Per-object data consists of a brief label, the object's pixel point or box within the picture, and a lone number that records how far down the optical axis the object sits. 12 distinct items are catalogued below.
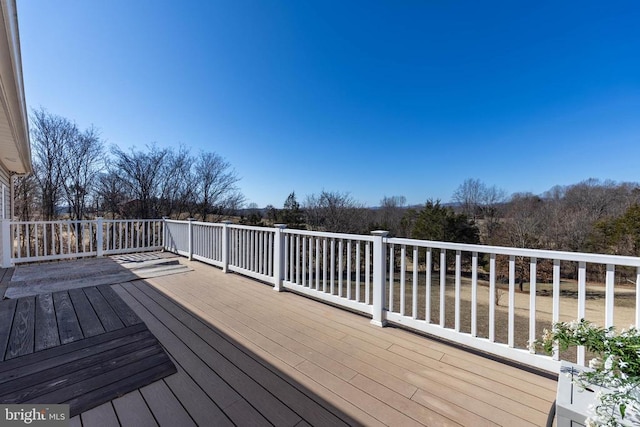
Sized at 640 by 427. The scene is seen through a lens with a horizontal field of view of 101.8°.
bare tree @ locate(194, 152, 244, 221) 14.10
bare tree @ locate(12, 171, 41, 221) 10.30
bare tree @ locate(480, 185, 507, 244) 19.42
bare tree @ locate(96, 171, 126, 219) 11.55
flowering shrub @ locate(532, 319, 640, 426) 0.80
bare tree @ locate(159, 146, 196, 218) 12.56
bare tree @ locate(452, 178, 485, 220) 24.02
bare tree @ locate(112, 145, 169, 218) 11.69
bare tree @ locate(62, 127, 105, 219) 11.19
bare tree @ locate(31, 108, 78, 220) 10.52
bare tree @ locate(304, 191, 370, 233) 18.04
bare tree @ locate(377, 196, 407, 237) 19.69
